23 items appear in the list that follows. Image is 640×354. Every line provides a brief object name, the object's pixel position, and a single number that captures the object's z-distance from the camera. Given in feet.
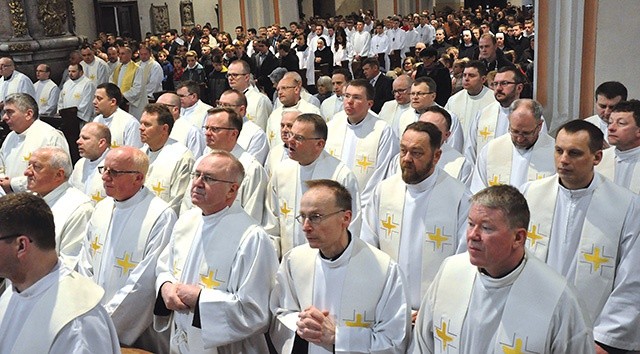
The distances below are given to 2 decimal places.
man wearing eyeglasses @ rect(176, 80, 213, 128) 28.96
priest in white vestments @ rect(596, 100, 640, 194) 16.01
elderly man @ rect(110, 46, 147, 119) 41.86
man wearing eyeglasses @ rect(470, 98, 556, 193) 17.52
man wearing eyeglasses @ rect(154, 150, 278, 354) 13.03
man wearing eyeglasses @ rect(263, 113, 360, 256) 17.49
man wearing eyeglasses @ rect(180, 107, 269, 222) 18.98
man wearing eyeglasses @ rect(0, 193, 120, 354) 9.71
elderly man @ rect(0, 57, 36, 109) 35.58
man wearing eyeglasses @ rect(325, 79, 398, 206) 22.39
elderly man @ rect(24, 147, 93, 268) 16.25
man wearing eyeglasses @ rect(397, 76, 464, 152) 23.53
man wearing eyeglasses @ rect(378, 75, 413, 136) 26.27
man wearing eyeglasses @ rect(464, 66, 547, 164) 22.18
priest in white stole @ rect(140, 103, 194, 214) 20.63
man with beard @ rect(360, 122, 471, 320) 14.78
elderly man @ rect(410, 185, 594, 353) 9.78
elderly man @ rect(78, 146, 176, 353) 14.48
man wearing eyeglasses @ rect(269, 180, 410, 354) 11.56
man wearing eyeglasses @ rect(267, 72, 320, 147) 27.45
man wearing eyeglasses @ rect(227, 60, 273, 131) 29.58
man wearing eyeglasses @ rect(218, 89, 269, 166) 24.39
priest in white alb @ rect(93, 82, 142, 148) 26.27
